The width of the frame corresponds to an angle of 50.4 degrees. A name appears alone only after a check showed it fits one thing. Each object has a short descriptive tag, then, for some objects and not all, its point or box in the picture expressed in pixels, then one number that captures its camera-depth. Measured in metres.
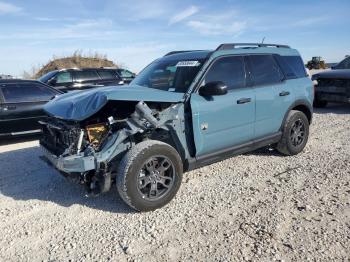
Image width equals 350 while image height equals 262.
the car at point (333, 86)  10.52
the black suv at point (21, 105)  8.09
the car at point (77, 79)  12.95
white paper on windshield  5.16
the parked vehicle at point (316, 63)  39.78
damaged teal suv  4.24
